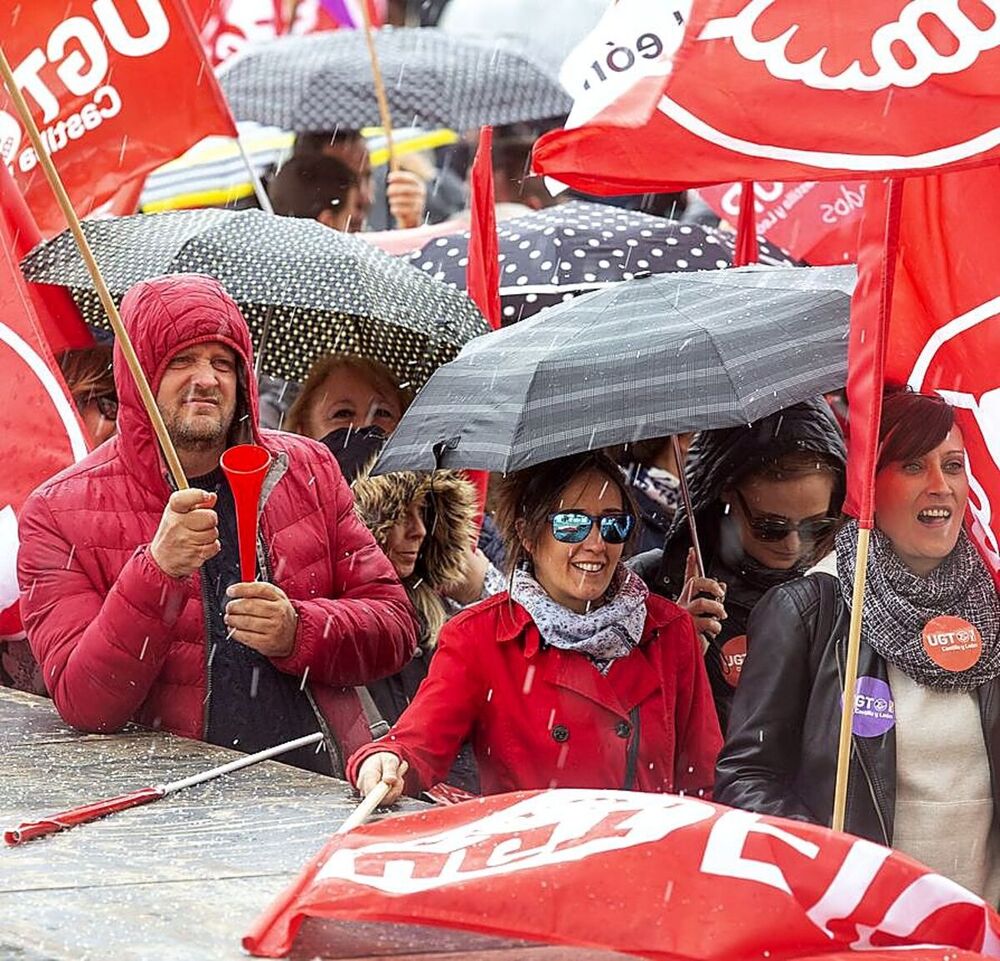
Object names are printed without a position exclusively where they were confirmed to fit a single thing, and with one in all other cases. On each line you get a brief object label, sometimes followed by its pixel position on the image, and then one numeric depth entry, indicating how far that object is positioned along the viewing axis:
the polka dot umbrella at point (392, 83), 18.80
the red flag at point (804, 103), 7.30
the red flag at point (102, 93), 12.59
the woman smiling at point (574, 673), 8.48
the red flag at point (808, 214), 14.83
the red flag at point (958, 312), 8.64
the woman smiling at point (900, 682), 7.86
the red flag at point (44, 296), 11.64
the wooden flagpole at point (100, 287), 8.35
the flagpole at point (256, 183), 13.23
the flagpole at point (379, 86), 16.20
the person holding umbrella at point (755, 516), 9.66
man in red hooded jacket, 8.88
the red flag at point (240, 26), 21.56
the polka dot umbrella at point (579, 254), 12.57
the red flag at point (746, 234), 12.52
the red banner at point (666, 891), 6.08
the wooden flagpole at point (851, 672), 7.35
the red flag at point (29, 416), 10.59
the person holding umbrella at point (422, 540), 10.41
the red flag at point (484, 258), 12.02
